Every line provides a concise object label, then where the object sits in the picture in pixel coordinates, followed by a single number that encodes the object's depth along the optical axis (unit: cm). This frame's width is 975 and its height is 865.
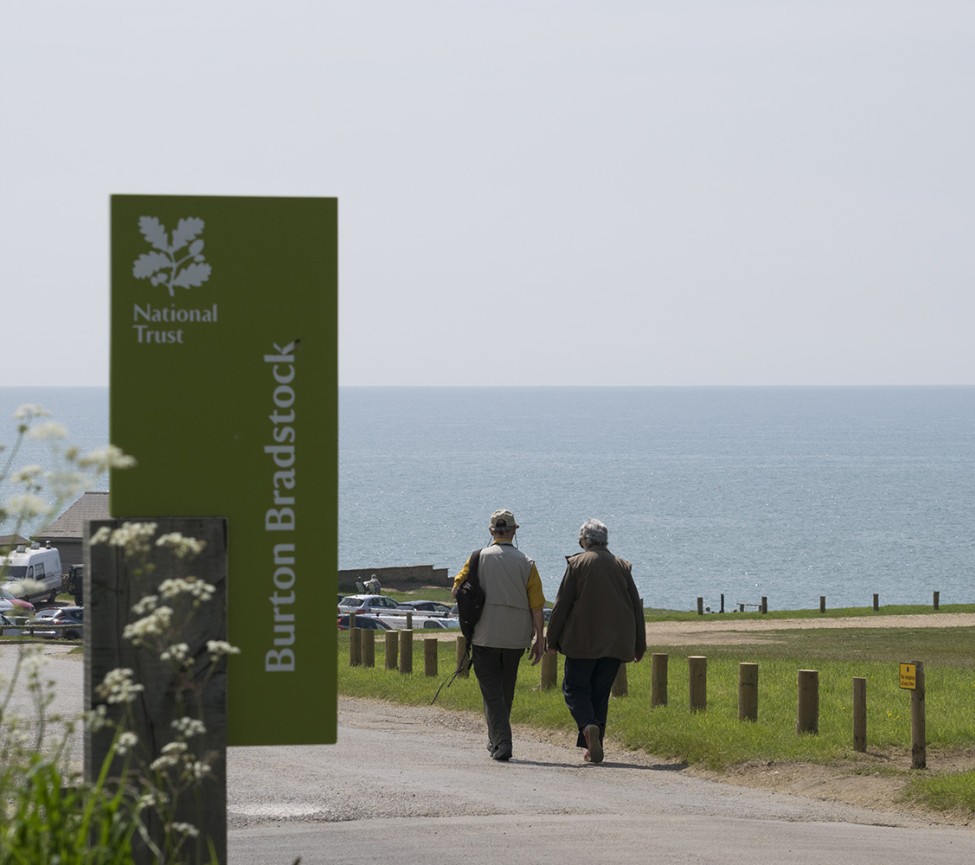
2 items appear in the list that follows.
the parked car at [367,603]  5066
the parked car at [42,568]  5681
